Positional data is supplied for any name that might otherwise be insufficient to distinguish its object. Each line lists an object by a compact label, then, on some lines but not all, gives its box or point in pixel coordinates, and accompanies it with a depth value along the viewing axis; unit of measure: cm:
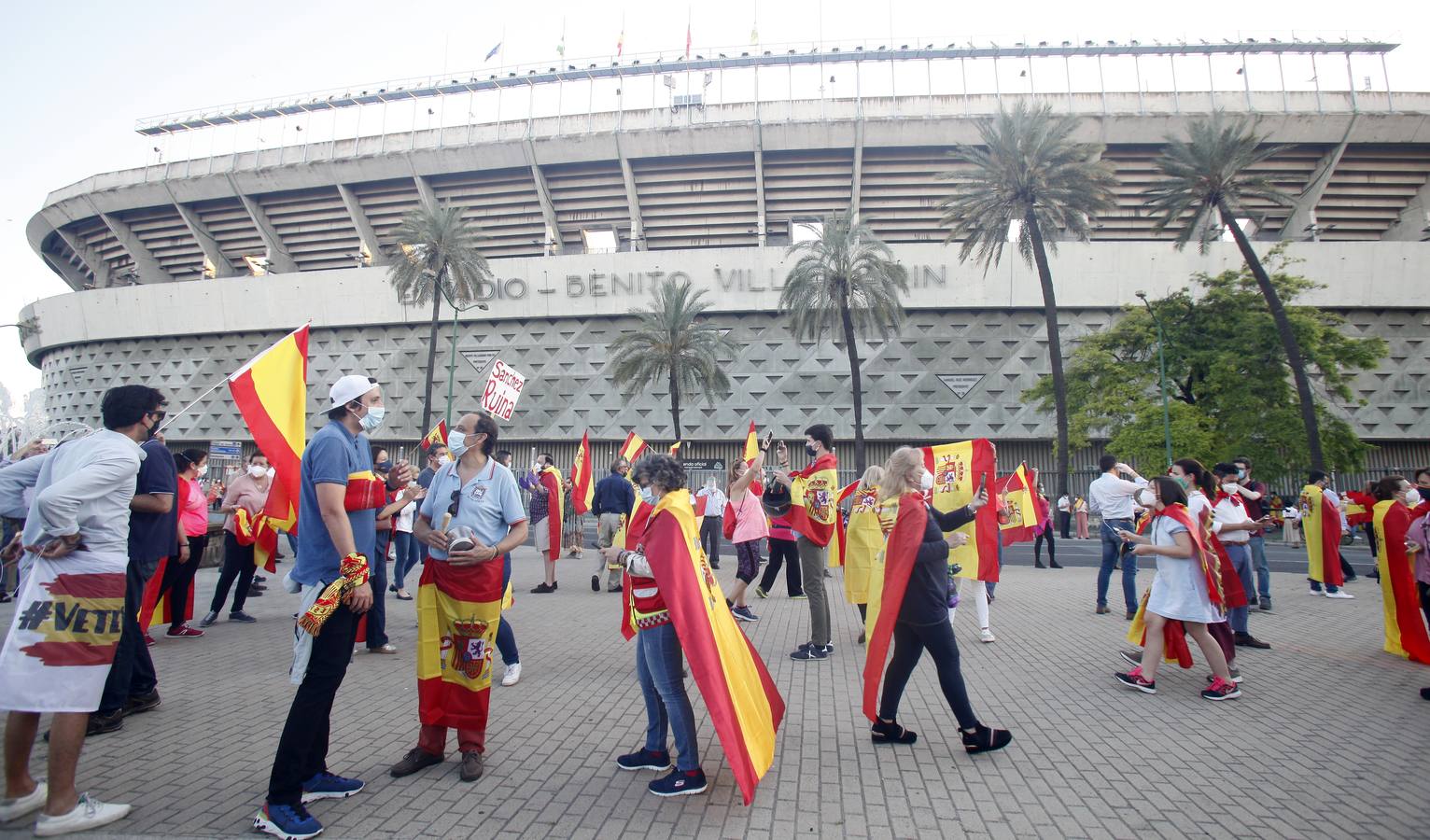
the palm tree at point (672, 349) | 3103
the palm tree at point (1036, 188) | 2427
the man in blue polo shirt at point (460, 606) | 400
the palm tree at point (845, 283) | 2830
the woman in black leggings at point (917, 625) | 428
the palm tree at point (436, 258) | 3011
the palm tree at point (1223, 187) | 2259
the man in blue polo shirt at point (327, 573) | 321
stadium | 3444
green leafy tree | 2631
